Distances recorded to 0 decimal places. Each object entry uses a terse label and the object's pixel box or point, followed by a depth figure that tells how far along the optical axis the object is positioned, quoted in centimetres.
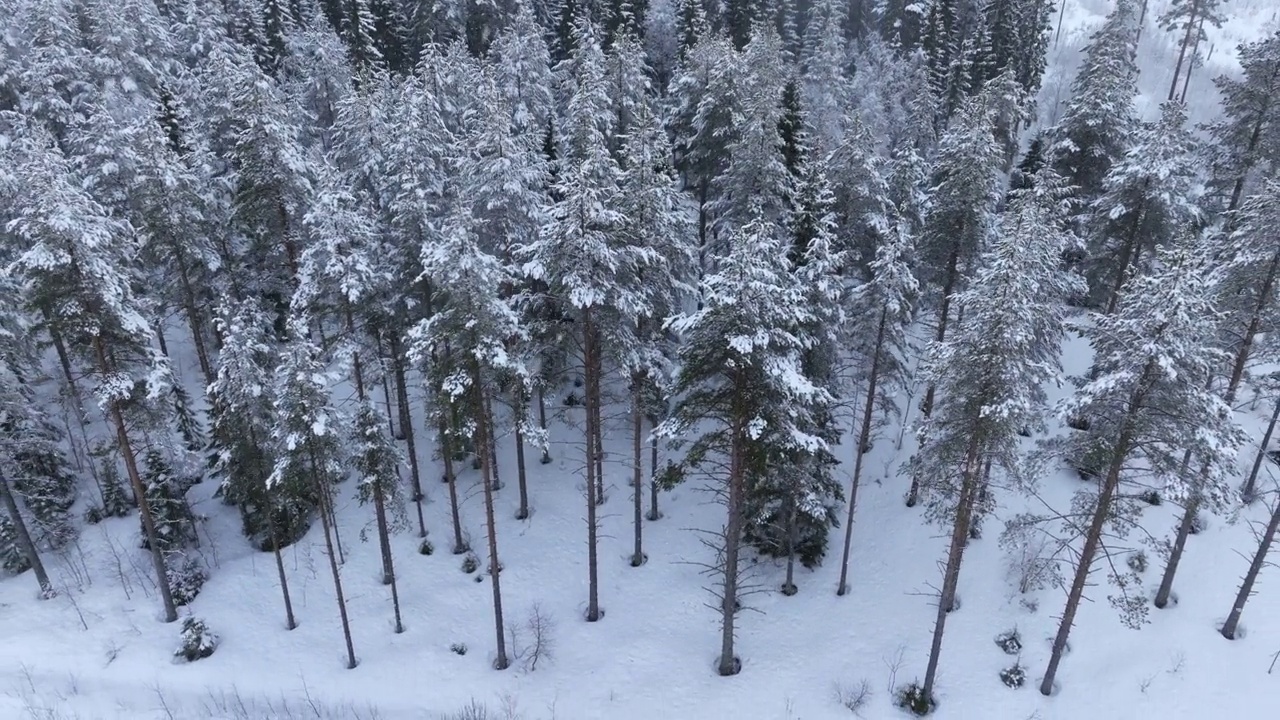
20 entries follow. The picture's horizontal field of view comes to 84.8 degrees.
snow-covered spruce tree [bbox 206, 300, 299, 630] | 2056
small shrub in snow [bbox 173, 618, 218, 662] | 2223
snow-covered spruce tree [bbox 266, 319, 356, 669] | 1917
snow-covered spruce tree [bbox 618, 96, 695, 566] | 2127
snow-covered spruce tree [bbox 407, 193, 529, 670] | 1841
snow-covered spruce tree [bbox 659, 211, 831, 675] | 1664
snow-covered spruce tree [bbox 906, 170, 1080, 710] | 1612
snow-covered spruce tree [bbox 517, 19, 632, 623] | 1817
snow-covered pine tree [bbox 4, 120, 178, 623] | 1788
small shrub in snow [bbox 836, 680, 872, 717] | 2106
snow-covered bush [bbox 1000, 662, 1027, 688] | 2114
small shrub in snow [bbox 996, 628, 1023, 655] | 2219
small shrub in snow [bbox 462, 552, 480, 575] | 2664
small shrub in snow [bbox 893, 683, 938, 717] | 2072
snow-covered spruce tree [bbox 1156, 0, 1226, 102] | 5431
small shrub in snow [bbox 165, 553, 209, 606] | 2406
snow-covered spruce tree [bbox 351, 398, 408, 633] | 2127
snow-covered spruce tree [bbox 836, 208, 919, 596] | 2112
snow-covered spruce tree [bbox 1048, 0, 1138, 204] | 2875
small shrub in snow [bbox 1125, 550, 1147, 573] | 2386
